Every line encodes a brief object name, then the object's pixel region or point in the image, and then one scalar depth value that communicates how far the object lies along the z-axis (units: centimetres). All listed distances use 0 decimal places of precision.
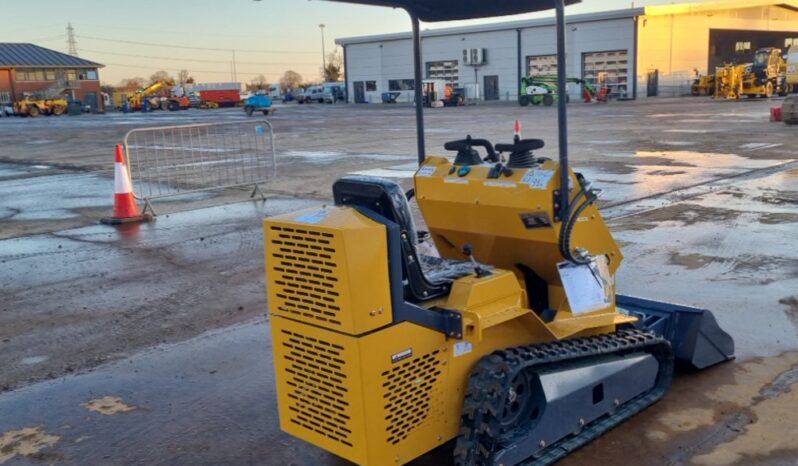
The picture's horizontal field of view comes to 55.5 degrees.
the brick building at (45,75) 7450
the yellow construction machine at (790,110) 2255
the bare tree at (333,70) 10644
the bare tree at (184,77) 11938
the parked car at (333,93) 7631
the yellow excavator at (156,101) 7006
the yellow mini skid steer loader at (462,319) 297
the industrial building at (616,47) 5353
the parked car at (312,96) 7775
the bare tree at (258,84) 11506
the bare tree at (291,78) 13438
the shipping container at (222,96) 7112
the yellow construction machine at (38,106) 6150
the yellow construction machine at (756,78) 4227
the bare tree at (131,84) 10835
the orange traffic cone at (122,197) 1021
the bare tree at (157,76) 11832
